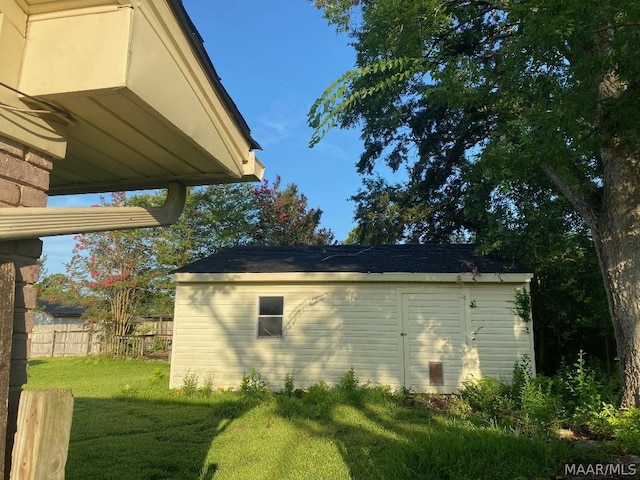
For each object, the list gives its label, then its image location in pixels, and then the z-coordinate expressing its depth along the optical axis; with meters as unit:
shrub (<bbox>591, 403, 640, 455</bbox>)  4.91
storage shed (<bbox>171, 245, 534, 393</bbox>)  9.10
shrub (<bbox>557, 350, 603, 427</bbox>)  6.21
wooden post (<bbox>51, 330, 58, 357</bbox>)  19.11
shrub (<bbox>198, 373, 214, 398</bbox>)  8.96
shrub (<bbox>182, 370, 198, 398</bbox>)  9.07
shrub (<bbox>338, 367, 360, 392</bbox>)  8.91
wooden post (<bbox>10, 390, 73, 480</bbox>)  1.58
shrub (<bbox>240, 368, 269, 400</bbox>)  8.67
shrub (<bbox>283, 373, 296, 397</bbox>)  9.16
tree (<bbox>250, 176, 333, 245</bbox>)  21.11
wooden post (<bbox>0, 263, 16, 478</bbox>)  1.62
